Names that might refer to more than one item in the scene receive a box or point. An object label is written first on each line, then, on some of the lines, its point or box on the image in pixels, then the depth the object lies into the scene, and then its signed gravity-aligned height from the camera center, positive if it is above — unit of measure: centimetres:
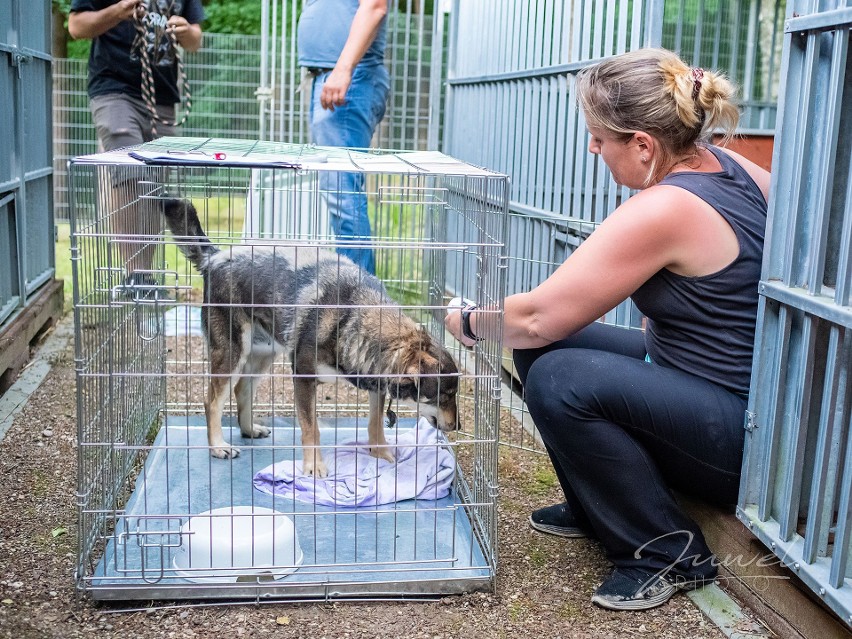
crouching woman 274 -53
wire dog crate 285 -127
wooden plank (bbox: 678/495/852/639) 248 -123
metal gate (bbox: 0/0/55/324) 523 -16
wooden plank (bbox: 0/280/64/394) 488 -115
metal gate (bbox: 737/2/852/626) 235 -49
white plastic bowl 290 -131
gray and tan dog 346 -75
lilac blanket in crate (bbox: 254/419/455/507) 351 -132
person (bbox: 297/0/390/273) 544 +38
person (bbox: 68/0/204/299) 529 +46
